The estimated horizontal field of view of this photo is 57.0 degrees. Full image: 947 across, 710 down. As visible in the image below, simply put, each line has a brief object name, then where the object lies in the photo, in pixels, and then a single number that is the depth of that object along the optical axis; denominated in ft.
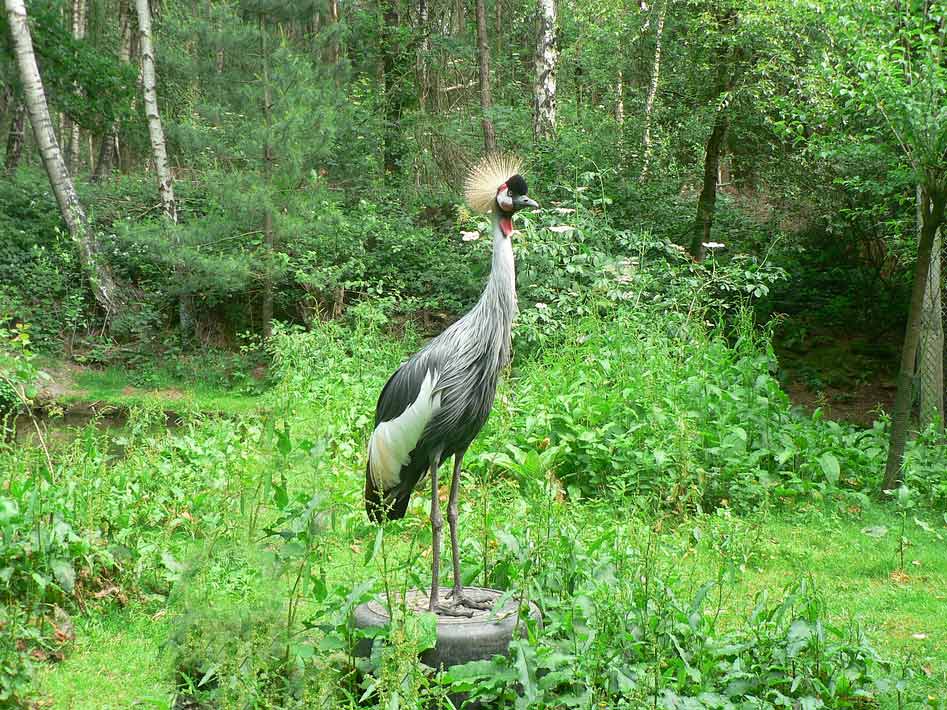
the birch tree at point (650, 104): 45.37
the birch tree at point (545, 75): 43.70
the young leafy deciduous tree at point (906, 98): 19.90
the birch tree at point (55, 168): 43.47
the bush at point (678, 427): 21.47
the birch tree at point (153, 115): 46.47
